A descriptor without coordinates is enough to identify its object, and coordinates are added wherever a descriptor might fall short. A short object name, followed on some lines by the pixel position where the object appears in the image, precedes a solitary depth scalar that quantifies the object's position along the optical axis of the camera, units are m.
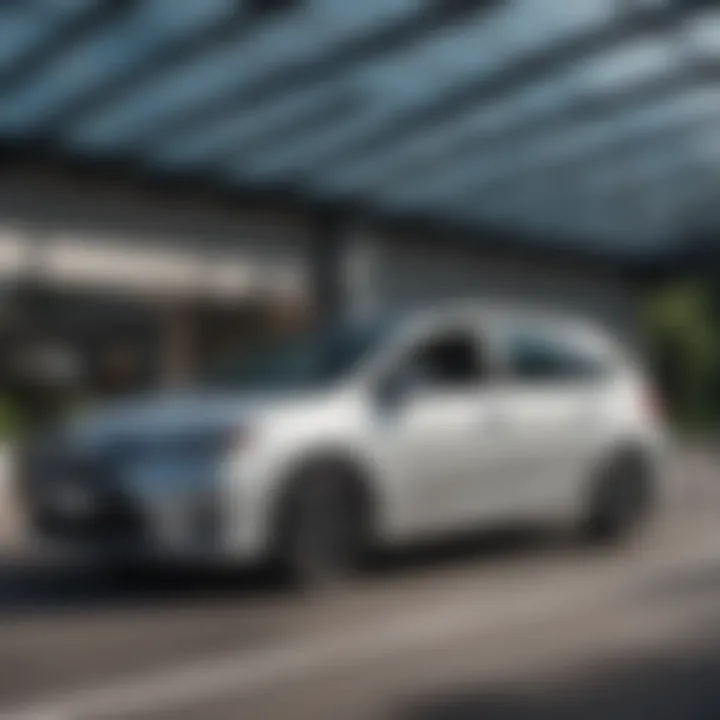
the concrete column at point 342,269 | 19.33
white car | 6.97
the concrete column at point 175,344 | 18.98
